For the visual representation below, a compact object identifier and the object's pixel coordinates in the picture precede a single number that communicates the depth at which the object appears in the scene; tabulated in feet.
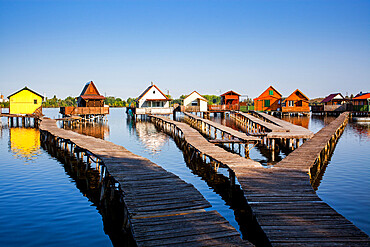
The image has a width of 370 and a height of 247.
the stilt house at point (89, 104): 175.42
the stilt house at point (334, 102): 235.38
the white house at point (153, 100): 211.00
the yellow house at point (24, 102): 177.06
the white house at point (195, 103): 222.69
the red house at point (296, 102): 234.38
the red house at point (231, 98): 234.99
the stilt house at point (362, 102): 220.06
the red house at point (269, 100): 245.45
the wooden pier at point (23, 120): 167.53
